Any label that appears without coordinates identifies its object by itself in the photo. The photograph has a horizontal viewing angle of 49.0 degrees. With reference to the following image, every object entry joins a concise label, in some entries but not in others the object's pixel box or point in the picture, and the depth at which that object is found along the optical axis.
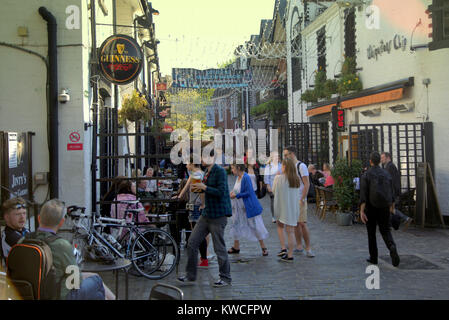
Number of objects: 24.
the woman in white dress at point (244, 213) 8.73
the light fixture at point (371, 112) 15.19
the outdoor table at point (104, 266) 5.20
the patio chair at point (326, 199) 13.01
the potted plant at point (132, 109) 13.52
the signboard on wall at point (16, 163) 7.16
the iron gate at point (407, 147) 12.12
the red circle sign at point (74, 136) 8.84
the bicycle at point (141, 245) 6.72
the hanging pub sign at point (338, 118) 16.53
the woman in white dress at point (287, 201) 8.16
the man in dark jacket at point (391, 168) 11.35
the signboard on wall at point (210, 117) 39.09
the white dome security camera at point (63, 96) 8.67
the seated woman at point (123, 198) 8.11
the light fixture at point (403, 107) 12.77
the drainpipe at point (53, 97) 8.62
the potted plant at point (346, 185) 12.20
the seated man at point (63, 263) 3.85
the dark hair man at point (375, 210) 7.54
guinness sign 9.52
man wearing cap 4.99
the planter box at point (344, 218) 11.91
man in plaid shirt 6.56
